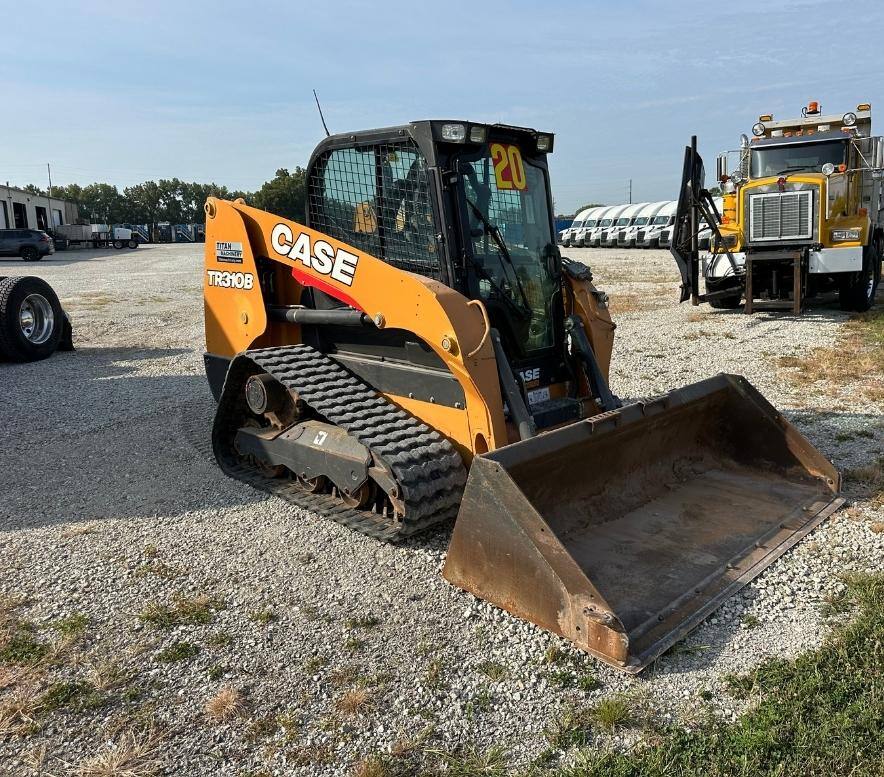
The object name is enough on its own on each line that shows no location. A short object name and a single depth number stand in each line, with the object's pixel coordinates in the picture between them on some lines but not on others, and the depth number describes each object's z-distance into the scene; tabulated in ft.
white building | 157.14
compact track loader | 12.73
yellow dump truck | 41.50
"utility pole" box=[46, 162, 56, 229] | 187.01
